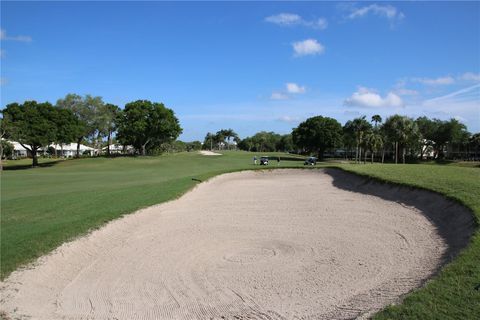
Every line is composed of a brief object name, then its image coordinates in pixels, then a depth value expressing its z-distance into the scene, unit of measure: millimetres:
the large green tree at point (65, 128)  74500
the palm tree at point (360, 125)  96862
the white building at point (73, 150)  141375
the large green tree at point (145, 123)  90562
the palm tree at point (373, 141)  78062
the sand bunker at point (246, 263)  7966
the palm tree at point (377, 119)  104562
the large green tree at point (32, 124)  67625
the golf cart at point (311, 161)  60762
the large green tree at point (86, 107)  90812
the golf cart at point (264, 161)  62003
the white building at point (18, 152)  124294
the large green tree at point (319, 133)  95688
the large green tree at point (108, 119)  94812
